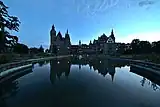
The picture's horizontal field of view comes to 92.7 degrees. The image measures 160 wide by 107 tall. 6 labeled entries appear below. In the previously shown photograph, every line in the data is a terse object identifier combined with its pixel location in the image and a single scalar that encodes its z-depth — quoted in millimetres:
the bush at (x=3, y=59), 9041
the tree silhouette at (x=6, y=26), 8723
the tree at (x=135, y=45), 38086
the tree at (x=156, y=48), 33861
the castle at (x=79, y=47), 50782
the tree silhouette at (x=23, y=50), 32485
